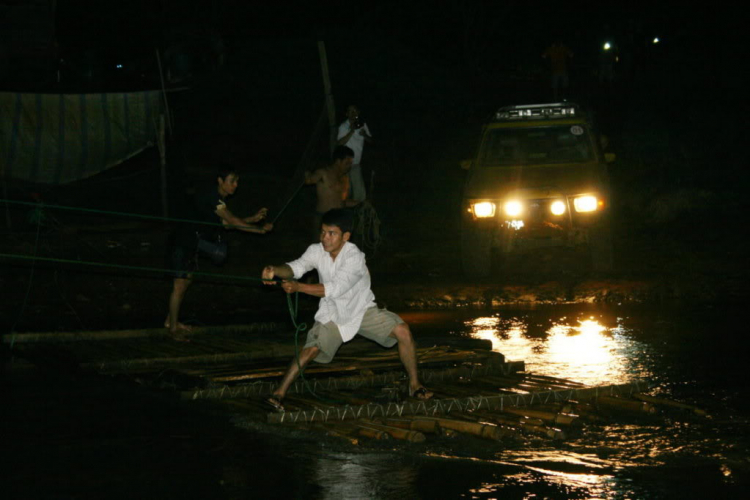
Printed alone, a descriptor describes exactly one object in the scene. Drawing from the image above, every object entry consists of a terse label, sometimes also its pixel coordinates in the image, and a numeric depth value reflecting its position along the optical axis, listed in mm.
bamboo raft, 6598
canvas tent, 14719
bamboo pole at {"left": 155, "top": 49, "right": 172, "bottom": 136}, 14978
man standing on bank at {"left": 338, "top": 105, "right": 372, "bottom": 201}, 13961
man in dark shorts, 9680
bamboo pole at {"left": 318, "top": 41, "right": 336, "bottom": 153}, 14023
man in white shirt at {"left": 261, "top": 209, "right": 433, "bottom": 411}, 6949
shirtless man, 11844
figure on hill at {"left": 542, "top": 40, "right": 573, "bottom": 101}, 28859
